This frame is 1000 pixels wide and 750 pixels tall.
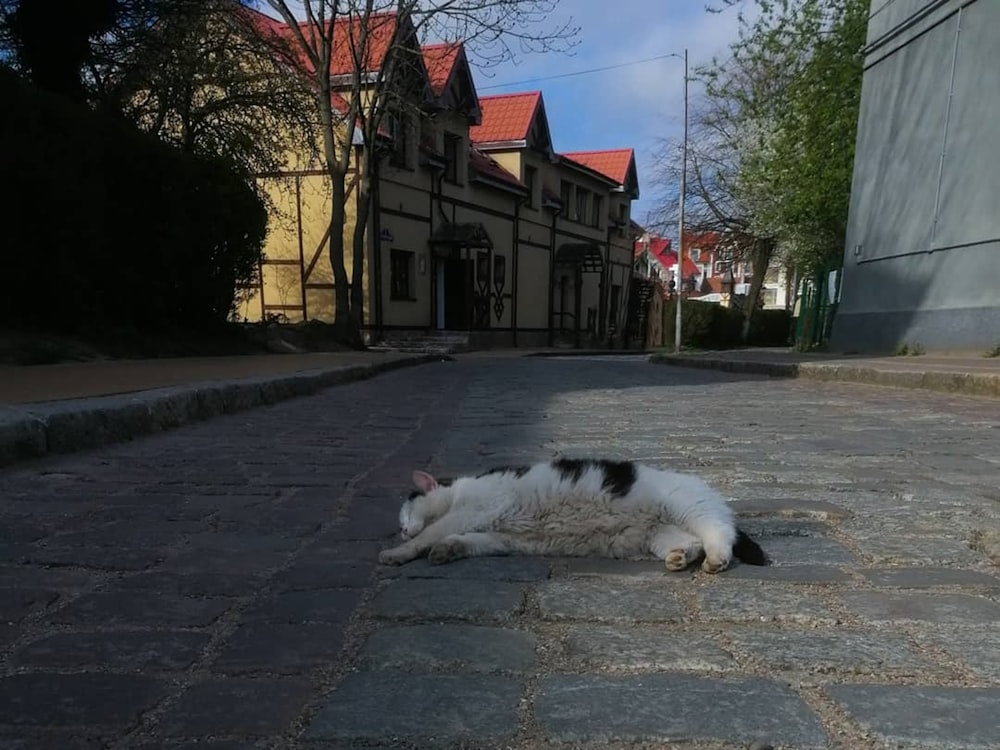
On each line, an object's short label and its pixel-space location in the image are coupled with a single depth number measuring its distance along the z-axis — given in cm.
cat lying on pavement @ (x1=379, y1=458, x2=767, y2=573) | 233
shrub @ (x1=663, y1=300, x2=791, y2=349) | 3133
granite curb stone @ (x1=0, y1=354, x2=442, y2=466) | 371
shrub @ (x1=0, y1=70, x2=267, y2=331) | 776
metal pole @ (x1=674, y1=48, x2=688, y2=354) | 2494
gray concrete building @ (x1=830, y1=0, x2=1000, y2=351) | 990
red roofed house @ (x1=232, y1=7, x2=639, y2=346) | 1842
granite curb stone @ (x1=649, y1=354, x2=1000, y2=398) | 712
